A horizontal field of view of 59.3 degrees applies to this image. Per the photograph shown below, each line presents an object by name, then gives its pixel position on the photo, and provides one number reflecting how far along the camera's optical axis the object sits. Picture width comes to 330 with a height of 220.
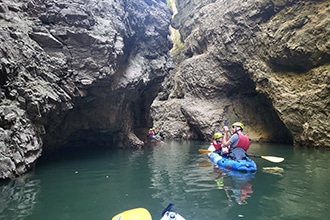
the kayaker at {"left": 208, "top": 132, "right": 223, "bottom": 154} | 12.63
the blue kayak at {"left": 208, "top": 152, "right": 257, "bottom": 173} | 8.15
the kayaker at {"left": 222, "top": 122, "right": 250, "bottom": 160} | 8.88
